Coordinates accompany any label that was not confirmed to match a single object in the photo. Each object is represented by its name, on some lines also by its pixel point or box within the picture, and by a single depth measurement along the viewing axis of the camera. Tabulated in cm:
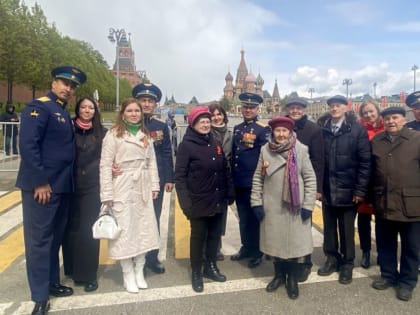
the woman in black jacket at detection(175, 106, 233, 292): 372
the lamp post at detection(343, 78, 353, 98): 6538
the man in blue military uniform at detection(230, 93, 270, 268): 437
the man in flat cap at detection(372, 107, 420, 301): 358
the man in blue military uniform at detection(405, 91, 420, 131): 456
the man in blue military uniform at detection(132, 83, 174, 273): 419
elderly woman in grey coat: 359
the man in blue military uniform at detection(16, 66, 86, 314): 317
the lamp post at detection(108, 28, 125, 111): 2883
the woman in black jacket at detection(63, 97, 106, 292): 369
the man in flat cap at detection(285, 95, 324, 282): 398
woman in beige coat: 365
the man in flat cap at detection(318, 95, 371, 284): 388
